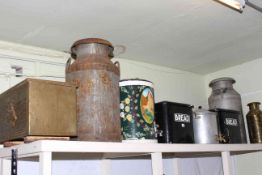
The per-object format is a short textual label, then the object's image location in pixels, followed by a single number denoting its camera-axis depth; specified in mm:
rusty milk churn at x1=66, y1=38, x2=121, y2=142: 1519
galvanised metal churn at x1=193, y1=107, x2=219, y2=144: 2207
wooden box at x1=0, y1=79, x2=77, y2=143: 1345
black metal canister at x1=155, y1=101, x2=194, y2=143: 1930
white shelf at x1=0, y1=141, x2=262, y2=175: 1289
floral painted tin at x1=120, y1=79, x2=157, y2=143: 1702
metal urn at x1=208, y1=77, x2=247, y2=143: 2621
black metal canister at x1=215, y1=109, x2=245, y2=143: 2334
